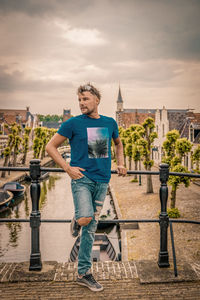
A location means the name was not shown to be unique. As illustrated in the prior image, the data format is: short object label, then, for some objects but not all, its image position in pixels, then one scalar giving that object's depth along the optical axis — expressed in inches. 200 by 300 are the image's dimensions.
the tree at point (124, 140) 1374.5
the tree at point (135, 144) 963.0
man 106.8
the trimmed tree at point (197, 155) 875.4
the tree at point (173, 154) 555.2
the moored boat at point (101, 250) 461.4
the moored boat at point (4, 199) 840.3
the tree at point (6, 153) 1202.0
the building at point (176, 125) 1131.9
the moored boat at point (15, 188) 994.0
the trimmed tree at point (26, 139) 1606.8
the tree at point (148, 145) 824.3
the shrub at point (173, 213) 575.3
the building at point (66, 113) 5185.0
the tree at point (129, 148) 1081.8
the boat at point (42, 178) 1364.4
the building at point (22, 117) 2459.0
